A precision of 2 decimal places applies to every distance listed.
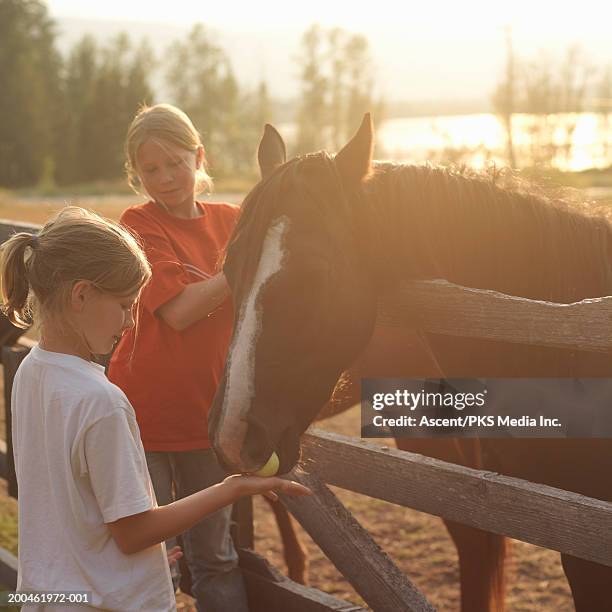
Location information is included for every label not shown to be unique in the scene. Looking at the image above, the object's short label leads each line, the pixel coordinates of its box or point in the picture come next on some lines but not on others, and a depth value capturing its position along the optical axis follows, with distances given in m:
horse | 2.46
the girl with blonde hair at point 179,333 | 2.88
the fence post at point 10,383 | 4.29
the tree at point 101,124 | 60.88
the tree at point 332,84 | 58.56
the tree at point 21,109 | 59.19
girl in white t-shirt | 1.90
